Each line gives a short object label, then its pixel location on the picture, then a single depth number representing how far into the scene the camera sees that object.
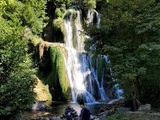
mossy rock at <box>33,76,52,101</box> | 27.70
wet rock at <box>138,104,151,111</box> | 14.31
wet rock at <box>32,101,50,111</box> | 23.59
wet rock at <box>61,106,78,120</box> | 15.46
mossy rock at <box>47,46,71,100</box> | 28.50
